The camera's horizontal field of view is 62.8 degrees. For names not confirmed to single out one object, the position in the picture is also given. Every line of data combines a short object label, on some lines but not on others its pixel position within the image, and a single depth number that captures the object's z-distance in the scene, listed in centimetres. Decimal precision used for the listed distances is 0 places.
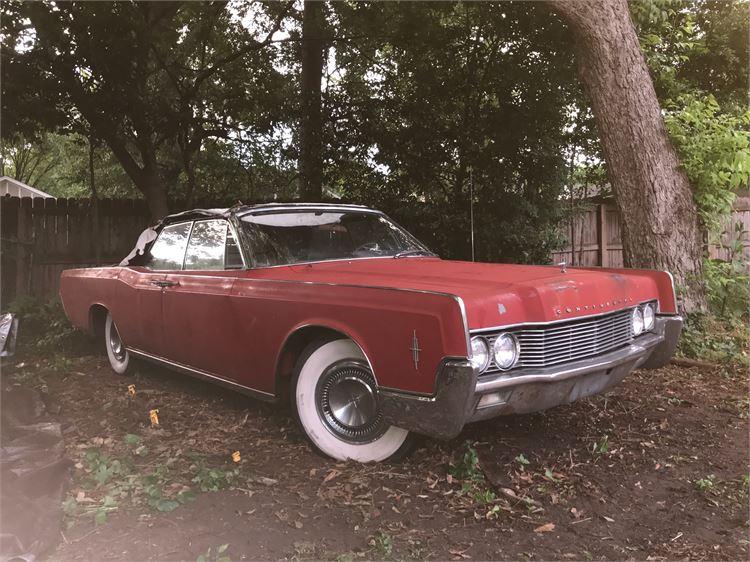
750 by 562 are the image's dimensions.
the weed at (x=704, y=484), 314
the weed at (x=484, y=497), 299
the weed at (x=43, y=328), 678
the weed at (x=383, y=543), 254
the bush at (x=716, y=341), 554
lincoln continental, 289
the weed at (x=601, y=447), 355
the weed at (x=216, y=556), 247
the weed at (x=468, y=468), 324
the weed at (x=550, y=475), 324
